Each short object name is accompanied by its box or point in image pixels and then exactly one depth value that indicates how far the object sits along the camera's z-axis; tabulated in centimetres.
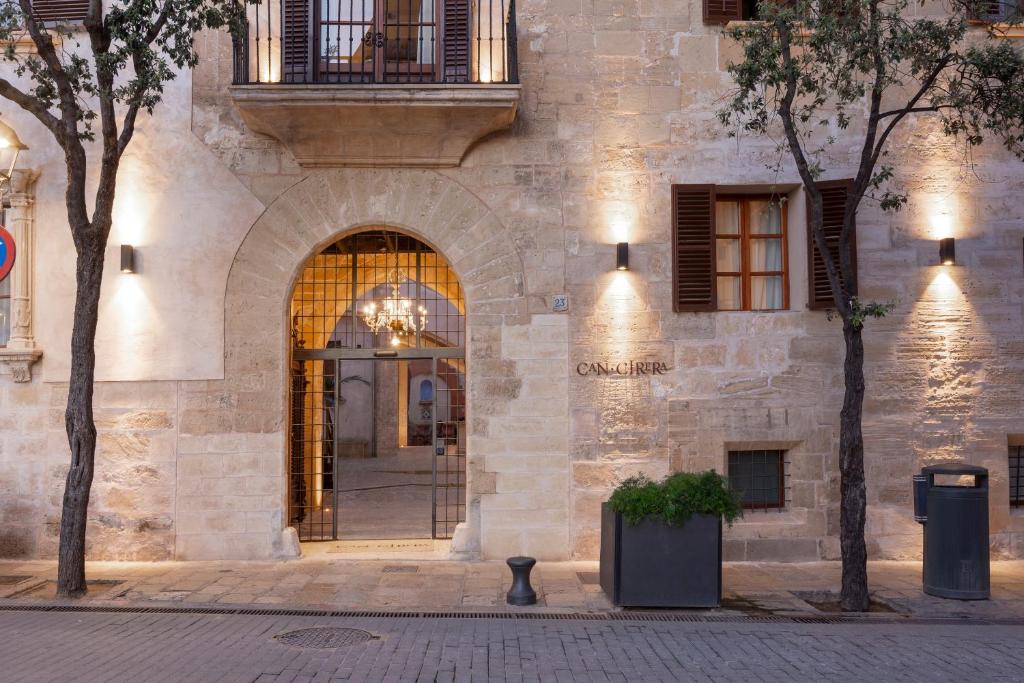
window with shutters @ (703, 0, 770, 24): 1119
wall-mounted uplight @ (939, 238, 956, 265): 1107
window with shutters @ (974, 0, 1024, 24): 1097
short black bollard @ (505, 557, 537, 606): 862
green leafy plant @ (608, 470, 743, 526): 840
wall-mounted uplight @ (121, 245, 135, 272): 1077
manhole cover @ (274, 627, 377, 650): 729
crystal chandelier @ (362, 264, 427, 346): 1215
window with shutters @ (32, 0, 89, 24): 1123
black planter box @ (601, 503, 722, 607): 847
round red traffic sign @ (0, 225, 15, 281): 953
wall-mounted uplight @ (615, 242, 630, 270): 1093
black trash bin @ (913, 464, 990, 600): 899
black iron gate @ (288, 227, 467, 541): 1178
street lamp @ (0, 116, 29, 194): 1080
